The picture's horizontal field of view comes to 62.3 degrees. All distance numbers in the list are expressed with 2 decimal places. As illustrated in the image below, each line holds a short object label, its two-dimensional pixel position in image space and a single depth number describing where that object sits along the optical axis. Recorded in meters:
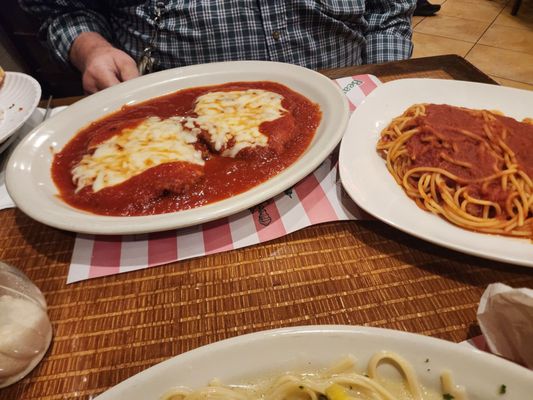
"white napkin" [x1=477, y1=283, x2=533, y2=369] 0.29
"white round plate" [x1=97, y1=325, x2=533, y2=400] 0.26
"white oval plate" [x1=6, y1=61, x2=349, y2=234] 0.38
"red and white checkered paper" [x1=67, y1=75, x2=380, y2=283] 0.40
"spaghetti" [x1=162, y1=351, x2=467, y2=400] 0.27
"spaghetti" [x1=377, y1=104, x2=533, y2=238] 0.40
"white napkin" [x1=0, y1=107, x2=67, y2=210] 0.46
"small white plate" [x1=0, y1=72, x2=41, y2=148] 0.51
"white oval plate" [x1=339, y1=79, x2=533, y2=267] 0.36
